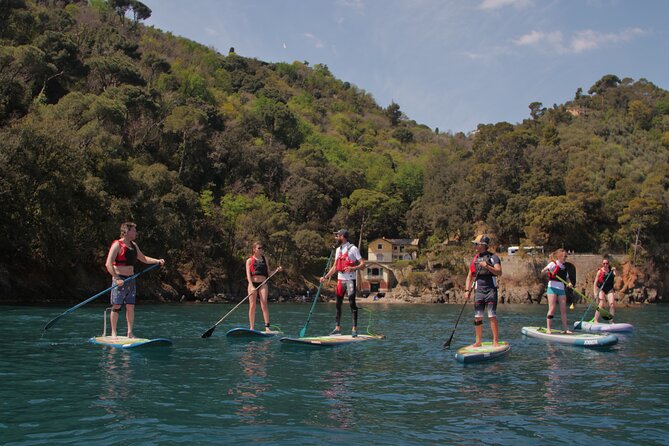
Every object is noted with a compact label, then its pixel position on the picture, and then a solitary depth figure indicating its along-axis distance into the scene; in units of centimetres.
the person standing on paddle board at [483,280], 1193
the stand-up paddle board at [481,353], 1118
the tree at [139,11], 13000
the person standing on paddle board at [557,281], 1568
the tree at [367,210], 8519
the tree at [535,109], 14050
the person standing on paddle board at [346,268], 1434
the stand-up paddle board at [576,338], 1392
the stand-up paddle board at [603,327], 1867
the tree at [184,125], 7081
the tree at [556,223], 6956
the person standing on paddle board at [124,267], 1245
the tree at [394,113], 16788
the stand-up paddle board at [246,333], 1445
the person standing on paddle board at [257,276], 1533
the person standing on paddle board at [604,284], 2027
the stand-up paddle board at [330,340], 1264
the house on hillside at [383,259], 7575
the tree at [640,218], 6912
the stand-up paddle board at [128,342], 1189
